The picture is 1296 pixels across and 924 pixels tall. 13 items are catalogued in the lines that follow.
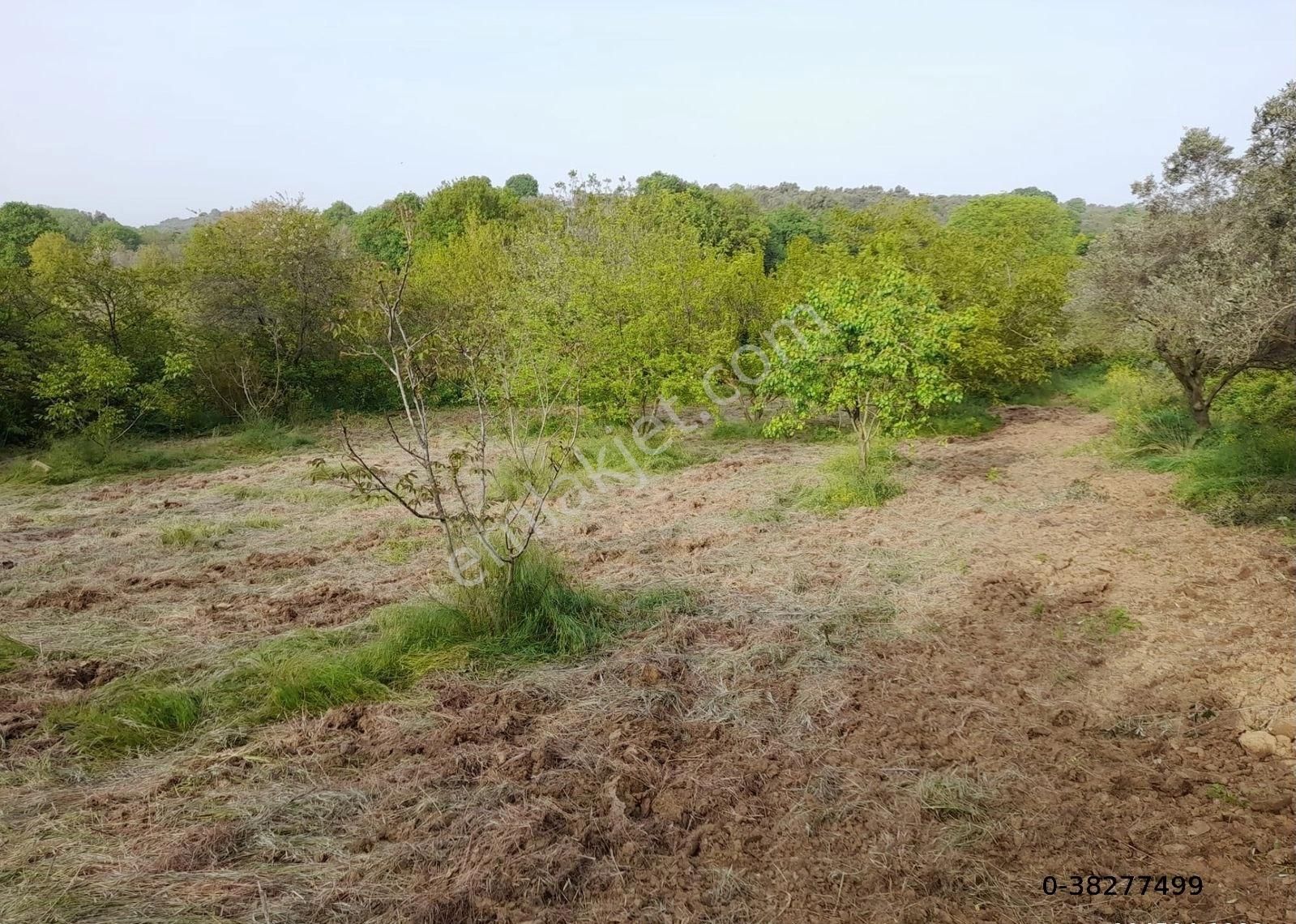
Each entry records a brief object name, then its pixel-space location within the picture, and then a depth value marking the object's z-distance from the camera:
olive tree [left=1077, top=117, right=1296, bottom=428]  5.18
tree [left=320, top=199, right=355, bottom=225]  48.34
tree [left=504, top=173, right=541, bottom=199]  59.72
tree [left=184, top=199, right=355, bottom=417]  13.87
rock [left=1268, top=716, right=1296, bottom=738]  3.13
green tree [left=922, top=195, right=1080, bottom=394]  11.79
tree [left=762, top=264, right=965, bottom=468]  7.21
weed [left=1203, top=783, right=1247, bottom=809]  2.78
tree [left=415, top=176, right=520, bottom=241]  28.20
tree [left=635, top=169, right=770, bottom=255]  28.50
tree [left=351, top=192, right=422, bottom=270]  27.91
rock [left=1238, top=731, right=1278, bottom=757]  3.05
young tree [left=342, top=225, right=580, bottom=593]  4.24
